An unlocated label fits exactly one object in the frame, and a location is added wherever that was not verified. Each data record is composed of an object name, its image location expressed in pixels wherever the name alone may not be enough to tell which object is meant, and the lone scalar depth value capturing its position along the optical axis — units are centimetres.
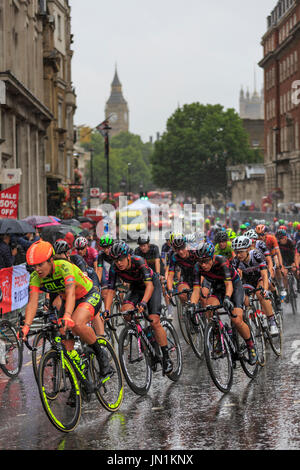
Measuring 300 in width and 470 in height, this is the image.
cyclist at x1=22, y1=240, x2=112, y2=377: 791
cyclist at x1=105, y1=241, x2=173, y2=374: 979
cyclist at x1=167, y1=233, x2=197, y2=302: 1322
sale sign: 1945
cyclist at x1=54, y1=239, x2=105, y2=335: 919
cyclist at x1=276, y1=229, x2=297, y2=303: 1845
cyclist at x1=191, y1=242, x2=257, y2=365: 1019
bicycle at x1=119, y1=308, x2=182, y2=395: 930
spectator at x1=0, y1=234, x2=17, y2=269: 1531
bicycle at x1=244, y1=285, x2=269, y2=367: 1134
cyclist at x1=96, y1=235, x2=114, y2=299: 1266
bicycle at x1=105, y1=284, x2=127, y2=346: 1307
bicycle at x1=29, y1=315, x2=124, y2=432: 763
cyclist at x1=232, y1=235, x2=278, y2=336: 1170
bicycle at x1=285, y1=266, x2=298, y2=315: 1741
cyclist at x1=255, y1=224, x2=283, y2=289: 1647
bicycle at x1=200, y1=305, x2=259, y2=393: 941
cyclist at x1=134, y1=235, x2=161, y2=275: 1472
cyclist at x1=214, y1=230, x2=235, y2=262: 1265
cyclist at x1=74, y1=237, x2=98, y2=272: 1346
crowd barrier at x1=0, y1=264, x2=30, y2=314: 1467
